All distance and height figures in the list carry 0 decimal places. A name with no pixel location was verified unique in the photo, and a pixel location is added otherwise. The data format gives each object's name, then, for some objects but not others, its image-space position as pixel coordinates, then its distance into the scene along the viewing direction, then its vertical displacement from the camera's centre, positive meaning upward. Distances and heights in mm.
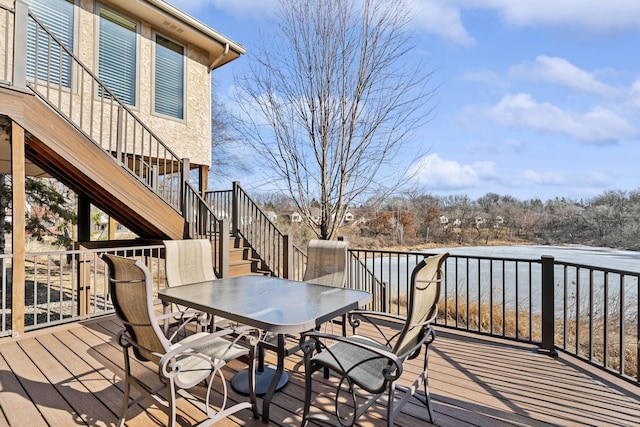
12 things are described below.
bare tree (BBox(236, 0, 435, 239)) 5637 +2060
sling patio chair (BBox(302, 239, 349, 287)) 3514 -554
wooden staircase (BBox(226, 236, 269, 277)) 5879 -891
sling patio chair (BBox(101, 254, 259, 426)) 1704 -763
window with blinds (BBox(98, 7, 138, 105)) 6238 +3208
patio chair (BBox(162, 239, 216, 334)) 3121 -526
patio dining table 1962 -662
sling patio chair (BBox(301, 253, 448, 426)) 1729 -893
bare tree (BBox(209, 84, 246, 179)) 16125 +3470
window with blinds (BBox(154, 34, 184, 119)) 7082 +3073
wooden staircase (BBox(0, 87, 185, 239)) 3812 +639
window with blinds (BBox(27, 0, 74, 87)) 5395 +3142
